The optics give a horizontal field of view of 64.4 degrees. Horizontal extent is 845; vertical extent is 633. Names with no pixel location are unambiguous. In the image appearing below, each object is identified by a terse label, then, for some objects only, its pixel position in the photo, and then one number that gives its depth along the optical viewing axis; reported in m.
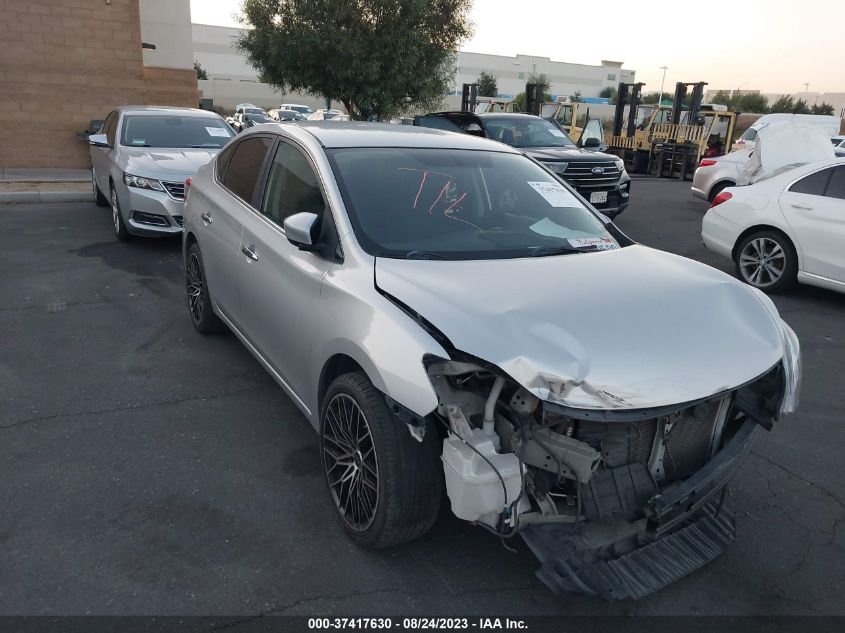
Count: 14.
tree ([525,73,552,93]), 94.19
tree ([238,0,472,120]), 16.03
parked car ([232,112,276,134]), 29.98
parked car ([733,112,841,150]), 11.41
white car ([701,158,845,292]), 6.90
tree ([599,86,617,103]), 103.84
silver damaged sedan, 2.43
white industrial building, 93.50
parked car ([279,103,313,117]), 46.32
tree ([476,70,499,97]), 74.00
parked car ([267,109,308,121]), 30.04
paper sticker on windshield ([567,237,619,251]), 3.61
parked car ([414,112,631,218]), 10.45
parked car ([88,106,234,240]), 7.95
